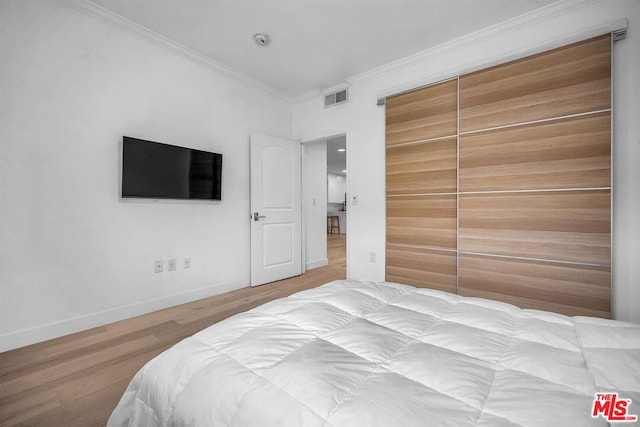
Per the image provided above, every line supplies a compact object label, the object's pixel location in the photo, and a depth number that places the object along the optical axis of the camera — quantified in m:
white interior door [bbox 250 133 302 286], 3.70
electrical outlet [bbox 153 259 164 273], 2.81
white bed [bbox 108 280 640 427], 0.65
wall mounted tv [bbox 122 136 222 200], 2.55
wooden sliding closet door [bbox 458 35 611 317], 2.15
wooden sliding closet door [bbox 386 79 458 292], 2.85
